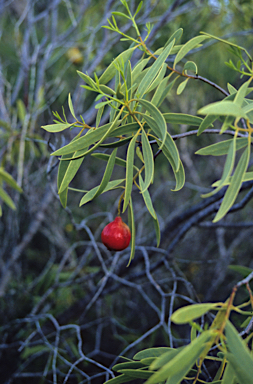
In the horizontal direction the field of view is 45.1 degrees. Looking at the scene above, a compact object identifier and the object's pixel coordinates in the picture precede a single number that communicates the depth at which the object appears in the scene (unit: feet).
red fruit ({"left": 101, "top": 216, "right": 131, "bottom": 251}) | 1.88
